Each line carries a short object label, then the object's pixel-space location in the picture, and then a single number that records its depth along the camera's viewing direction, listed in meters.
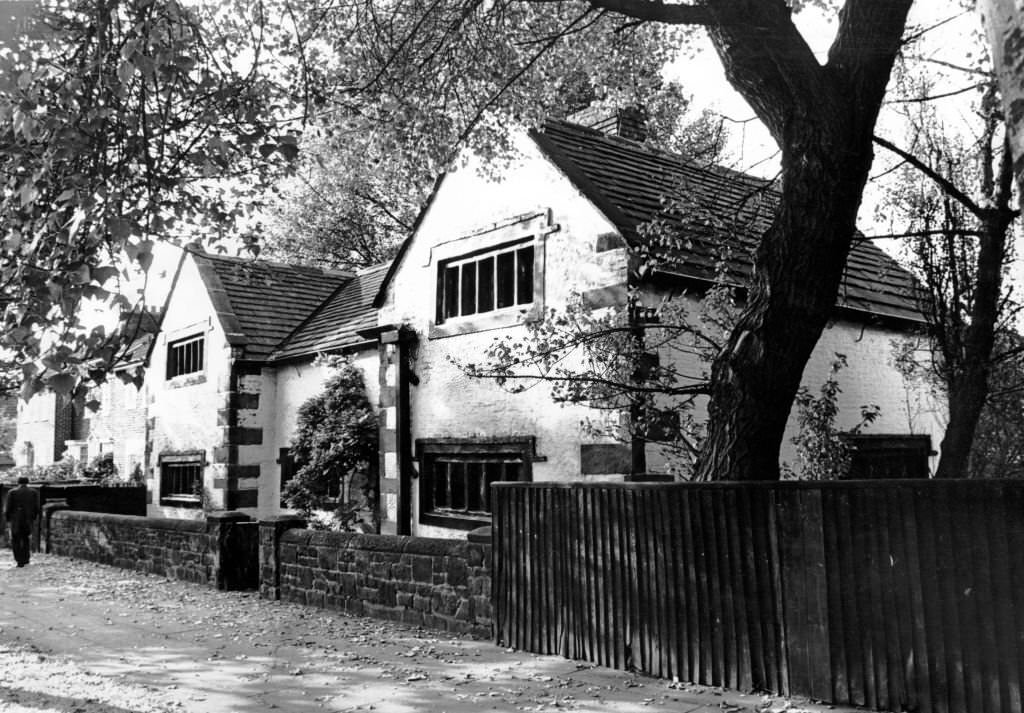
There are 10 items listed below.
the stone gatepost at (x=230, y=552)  12.66
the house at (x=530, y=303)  11.58
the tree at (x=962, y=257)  9.57
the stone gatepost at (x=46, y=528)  18.75
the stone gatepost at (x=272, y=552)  11.71
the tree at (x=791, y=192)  7.53
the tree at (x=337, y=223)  32.69
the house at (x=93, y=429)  24.89
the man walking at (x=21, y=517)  16.38
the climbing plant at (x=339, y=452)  15.42
